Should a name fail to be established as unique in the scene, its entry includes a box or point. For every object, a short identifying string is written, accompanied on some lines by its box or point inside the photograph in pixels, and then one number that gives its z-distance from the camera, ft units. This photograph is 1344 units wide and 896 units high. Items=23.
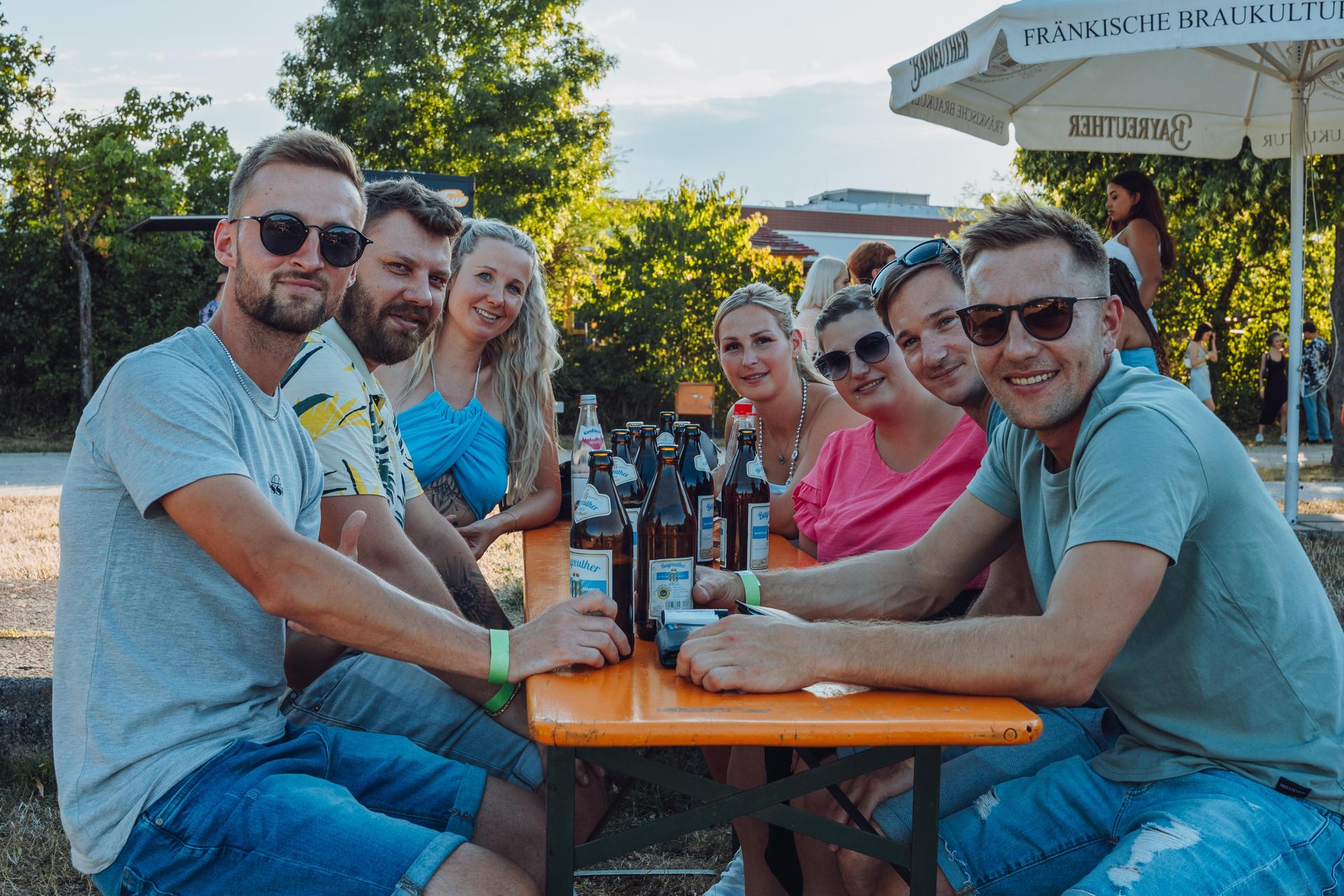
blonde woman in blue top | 13.15
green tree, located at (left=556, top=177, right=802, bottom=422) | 53.88
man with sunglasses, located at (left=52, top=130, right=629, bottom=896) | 5.95
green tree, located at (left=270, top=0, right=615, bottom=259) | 69.87
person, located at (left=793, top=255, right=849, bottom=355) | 25.05
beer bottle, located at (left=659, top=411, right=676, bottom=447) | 11.08
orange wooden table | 5.43
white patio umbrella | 20.92
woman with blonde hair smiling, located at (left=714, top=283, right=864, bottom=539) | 14.35
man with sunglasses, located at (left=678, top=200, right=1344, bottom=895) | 6.03
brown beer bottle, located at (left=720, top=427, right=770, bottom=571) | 9.61
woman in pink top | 10.03
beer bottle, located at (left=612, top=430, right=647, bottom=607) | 9.91
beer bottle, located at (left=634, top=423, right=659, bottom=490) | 10.80
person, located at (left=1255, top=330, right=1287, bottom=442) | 59.36
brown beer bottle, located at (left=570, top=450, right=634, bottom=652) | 7.00
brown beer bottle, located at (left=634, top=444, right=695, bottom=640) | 7.28
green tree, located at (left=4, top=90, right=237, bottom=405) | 52.39
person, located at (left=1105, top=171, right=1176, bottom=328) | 20.98
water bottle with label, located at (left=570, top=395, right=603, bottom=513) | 10.78
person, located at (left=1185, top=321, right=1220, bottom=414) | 48.06
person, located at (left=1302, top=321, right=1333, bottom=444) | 56.54
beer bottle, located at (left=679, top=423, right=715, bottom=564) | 9.37
